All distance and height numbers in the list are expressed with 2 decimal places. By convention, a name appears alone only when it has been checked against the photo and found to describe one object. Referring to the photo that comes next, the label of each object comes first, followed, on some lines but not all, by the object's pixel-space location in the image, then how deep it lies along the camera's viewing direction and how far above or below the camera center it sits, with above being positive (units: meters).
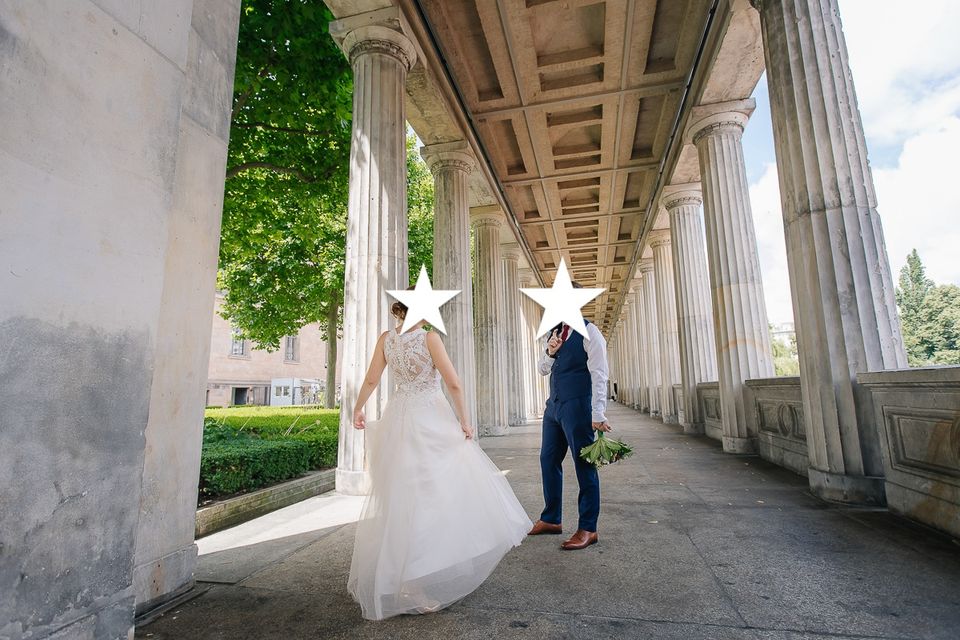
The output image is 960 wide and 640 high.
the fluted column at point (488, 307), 13.86 +2.48
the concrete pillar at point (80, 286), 1.63 +0.44
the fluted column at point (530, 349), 21.48 +1.95
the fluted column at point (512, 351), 16.34 +1.27
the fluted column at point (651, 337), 19.48 +2.06
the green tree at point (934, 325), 41.42 +4.95
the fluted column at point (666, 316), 16.00 +2.35
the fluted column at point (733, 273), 8.33 +2.00
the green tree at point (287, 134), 7.67 +5.25
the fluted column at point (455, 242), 10.09 +3.31
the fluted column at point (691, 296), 11.70 +2.25
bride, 2.51 -0.73
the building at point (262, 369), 29.44 +1.64
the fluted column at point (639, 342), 22.20 +2.06
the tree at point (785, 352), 84.08 +5.49
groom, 3.50 -0.24
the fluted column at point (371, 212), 5.73 +2.47
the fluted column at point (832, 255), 4.65 +1.30
